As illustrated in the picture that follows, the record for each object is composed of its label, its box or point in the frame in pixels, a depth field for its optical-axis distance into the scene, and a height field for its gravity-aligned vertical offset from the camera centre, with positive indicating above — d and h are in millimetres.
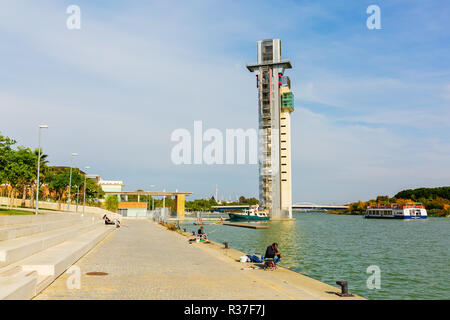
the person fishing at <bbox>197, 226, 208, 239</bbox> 37594 -4881
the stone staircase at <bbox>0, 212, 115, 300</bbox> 10305 -2958
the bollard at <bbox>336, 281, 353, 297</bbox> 13801 -3917
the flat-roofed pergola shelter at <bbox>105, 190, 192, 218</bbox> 134000 -3032
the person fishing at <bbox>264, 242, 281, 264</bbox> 20469 -3739
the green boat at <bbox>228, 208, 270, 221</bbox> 139000 -10346
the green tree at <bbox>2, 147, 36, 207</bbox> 51175 +3434
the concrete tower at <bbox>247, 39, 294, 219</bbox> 151625 +24448
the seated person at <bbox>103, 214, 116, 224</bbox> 60097 -5596
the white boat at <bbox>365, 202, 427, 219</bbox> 157250 -9810
